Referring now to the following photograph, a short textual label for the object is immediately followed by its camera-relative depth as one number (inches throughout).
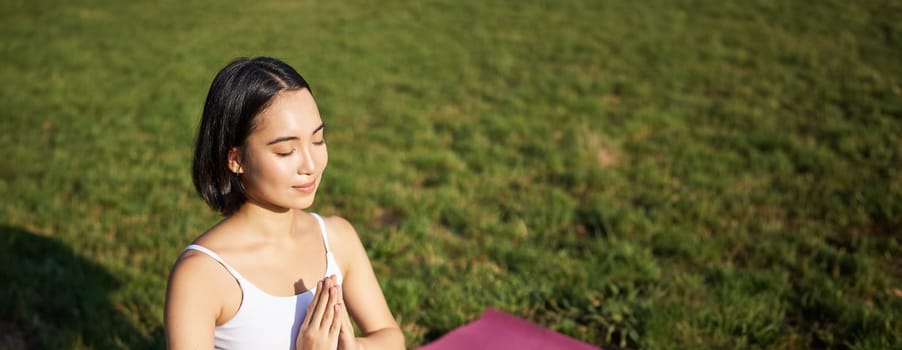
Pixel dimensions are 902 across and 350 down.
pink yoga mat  137.6
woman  81.7
